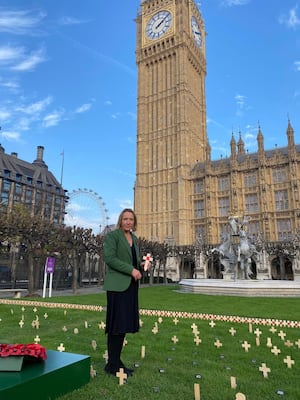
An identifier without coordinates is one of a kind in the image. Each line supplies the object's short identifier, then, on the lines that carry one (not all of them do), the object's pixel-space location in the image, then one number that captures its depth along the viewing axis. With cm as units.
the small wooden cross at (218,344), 597
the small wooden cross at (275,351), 536
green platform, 278
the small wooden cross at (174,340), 633
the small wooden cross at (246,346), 568
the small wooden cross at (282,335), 662
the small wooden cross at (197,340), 618
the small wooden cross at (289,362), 466
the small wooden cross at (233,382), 378
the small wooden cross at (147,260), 414
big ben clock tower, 6044
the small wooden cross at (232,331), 712
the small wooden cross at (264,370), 427
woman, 418
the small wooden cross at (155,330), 735
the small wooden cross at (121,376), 391
